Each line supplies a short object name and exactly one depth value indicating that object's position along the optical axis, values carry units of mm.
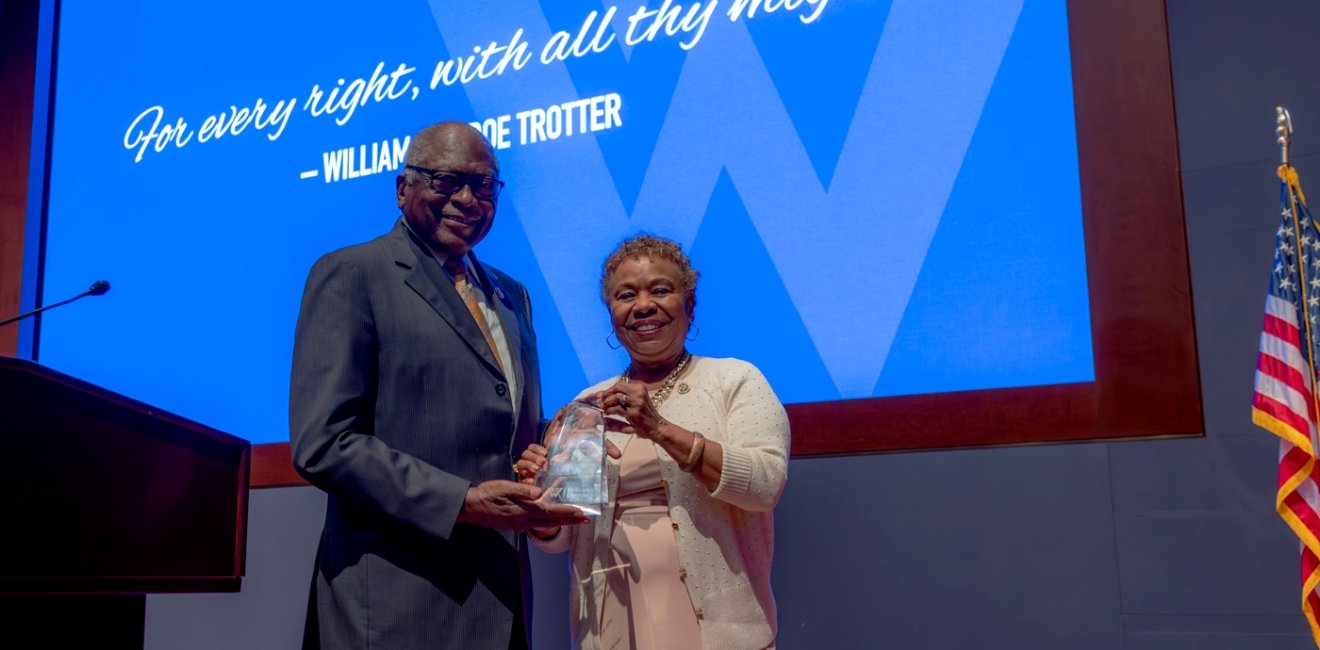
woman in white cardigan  2104
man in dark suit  1940
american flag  2156
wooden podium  1681
